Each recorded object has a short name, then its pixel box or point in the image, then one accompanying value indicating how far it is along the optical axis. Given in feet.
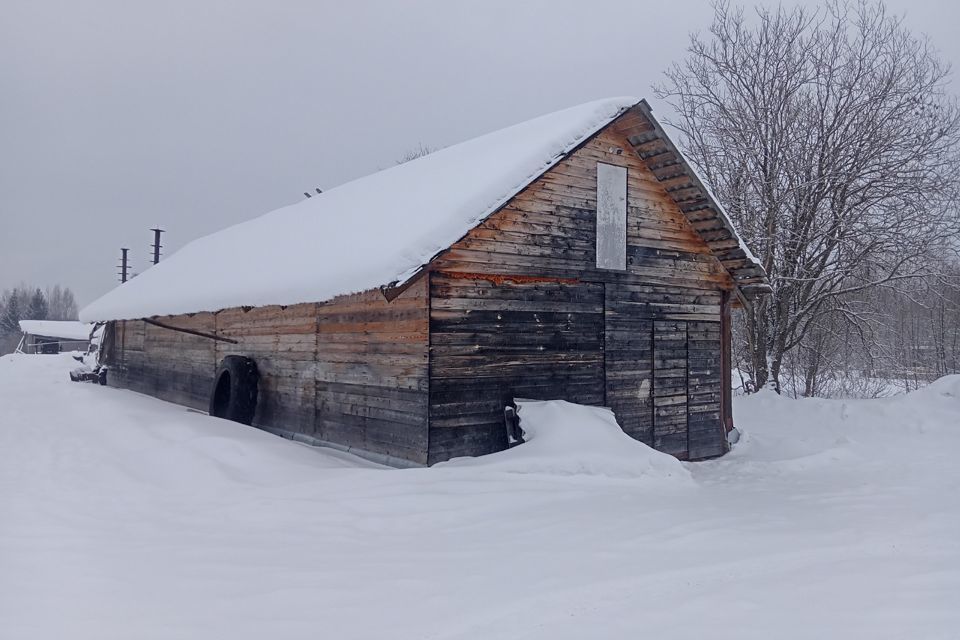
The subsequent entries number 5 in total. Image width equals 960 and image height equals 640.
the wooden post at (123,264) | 190.17
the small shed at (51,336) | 203.92
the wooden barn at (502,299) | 32.32
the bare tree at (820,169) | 58.39
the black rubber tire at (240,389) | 44.73
